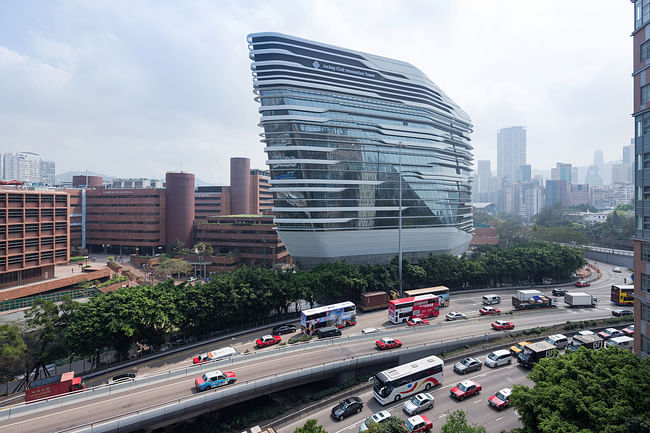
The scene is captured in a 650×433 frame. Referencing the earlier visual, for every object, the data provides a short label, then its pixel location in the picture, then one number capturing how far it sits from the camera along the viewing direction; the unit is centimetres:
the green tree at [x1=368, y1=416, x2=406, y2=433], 1684
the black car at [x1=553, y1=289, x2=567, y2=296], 5488
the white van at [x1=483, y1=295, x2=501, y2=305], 4999
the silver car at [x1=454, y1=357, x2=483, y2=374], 2870
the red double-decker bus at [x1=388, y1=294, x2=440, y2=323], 4072
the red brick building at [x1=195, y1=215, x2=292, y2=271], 7969
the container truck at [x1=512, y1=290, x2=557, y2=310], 4609
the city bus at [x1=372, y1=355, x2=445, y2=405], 2450
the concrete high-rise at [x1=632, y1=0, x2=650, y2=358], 2194
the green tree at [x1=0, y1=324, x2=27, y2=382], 2722
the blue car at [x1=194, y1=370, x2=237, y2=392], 2399
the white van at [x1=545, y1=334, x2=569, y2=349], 3294
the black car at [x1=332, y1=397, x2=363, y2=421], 2360
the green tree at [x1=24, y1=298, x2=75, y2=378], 3022
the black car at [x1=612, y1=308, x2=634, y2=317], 4169
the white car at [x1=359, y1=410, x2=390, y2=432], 2146
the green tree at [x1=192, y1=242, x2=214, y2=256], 7875
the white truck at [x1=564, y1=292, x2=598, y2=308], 4625
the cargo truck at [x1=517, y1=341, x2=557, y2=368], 2930
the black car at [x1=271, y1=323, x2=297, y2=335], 3912
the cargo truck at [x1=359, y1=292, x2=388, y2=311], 4659
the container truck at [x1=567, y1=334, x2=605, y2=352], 3131
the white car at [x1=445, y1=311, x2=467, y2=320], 4191
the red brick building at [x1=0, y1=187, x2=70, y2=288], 4731
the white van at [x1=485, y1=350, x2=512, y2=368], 2992
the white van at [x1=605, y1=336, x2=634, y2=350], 3211
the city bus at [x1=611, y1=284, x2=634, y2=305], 4770
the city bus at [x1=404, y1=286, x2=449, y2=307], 4781
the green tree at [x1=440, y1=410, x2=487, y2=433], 1561
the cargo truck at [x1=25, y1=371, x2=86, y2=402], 2412
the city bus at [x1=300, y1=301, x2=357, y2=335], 3778
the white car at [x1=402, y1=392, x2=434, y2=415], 2314
